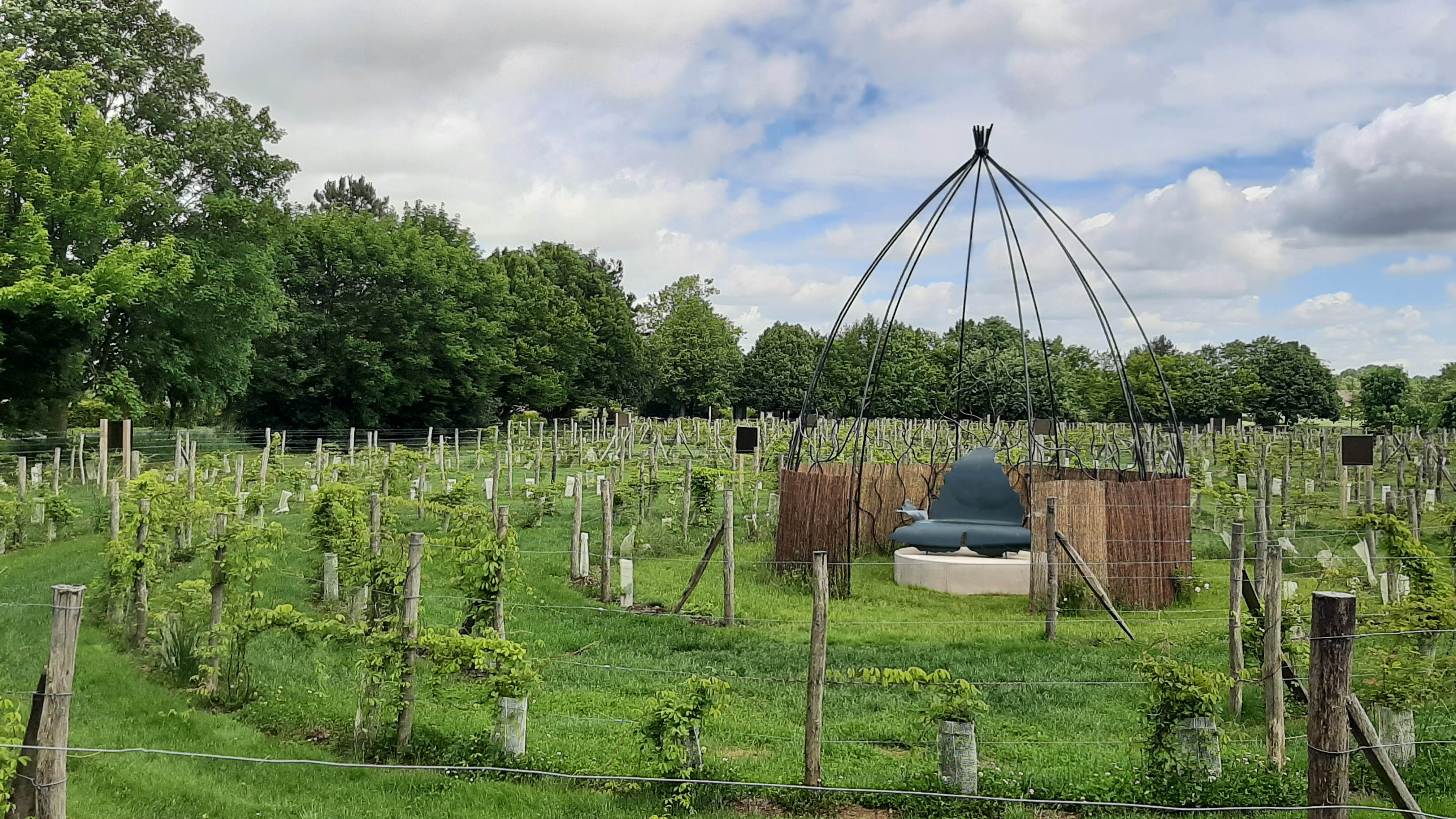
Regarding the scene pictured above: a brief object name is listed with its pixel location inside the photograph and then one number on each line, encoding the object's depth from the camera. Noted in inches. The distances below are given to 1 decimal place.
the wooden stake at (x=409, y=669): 260.4
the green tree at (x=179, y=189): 1088.8
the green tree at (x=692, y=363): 2564.0
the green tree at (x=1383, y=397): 1920.5
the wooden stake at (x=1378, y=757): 170.2
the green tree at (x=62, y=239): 916.0
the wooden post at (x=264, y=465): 775.1
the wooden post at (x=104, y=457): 754.2
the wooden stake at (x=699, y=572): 444.5
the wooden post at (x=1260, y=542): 319.6
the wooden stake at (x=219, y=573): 332.8
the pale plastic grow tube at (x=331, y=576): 459.2
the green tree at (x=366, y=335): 1547.7
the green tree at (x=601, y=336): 2186.3
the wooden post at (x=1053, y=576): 392.8
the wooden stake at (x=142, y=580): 370.9
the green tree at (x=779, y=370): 2452.0
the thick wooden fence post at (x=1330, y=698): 159.5
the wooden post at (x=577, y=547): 514.6
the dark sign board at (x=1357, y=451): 635.5
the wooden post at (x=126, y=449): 700.0
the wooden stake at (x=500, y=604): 322.0
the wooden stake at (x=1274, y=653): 244.8
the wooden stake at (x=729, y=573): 430.6
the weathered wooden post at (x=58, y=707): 181.5
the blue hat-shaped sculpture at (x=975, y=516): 508.4
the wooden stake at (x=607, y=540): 470.9
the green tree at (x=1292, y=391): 2463.1
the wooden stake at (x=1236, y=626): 280.5
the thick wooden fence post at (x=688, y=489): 691.4
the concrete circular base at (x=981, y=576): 501.0
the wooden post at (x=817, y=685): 232.7
